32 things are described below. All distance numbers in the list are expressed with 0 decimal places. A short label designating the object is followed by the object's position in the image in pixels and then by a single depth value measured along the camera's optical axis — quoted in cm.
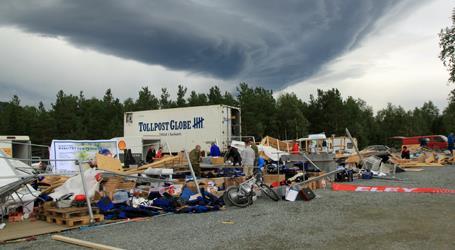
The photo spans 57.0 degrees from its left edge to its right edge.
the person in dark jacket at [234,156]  1770
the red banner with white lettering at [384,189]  1338
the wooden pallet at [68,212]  898
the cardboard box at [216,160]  1684
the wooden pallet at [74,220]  887
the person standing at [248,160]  1580
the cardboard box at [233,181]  1446
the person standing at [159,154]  2232
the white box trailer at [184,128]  2450
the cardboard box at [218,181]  1409
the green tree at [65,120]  6862
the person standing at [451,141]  3148
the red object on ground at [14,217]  970
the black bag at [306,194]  1230
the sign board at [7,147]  1971
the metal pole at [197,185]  1169
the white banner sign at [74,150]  1662
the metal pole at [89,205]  905
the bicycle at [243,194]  1134
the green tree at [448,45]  4147
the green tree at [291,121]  7112
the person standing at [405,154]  2855
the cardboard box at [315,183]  1527
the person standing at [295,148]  2766
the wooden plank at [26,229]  793
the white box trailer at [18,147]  2135
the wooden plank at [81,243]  649
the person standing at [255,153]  1708
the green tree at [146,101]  7038
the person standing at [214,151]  2042
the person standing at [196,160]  1516
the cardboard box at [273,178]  1577
